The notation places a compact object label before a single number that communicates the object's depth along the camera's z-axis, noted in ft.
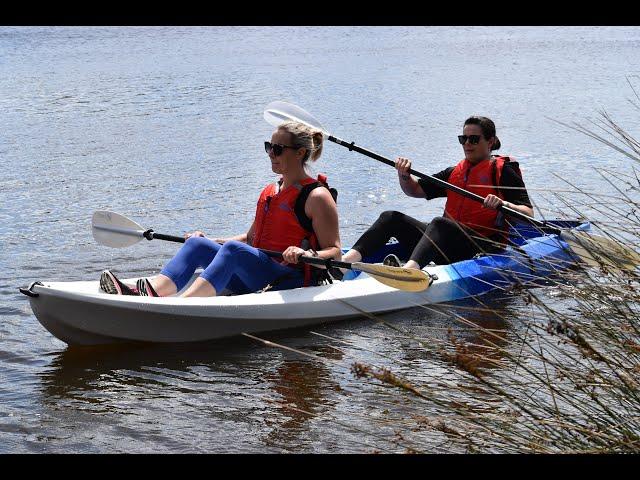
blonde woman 17.57
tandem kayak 16.47
